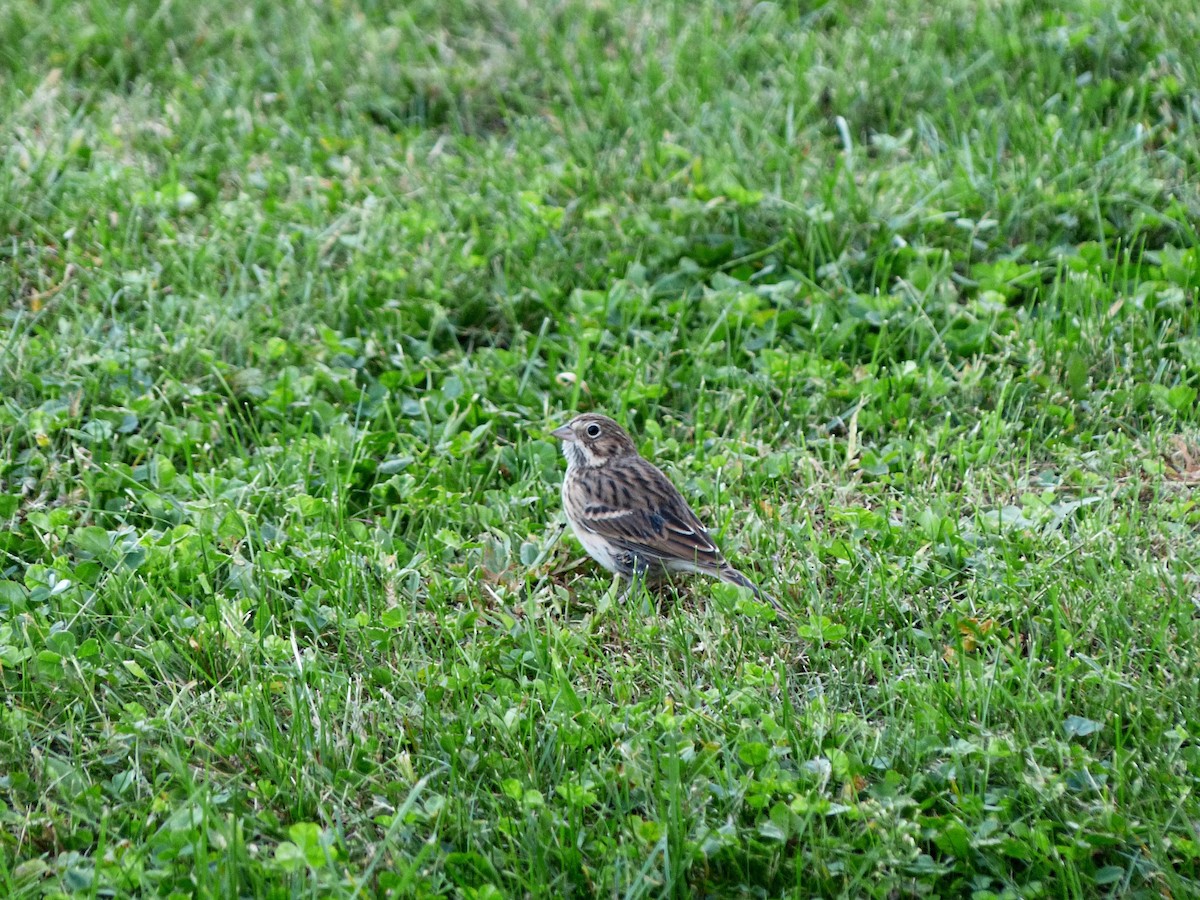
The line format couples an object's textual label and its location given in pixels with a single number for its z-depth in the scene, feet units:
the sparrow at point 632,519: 32.45
